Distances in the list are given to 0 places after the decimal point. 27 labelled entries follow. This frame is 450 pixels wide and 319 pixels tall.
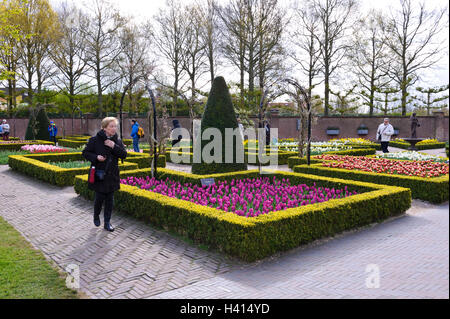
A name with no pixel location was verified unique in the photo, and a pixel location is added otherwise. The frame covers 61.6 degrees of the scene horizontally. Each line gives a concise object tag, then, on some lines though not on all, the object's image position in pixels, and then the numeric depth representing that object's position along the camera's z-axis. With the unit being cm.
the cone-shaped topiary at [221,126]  983
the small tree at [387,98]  3256
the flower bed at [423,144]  2139
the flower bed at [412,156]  1310
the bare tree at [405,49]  3181
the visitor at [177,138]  1671
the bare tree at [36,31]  3061
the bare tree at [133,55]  3356
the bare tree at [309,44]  3150
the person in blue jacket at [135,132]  1609
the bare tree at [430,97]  3182
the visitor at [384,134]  1484
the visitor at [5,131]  2275
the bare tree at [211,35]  3052
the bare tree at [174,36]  3294
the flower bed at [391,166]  949
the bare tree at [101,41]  3266
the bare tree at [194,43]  3191
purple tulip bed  658
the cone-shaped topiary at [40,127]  2322
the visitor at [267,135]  2024
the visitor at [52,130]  2286
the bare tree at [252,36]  2772
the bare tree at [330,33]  3086
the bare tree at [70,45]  3204
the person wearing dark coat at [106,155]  591
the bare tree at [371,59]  3250
